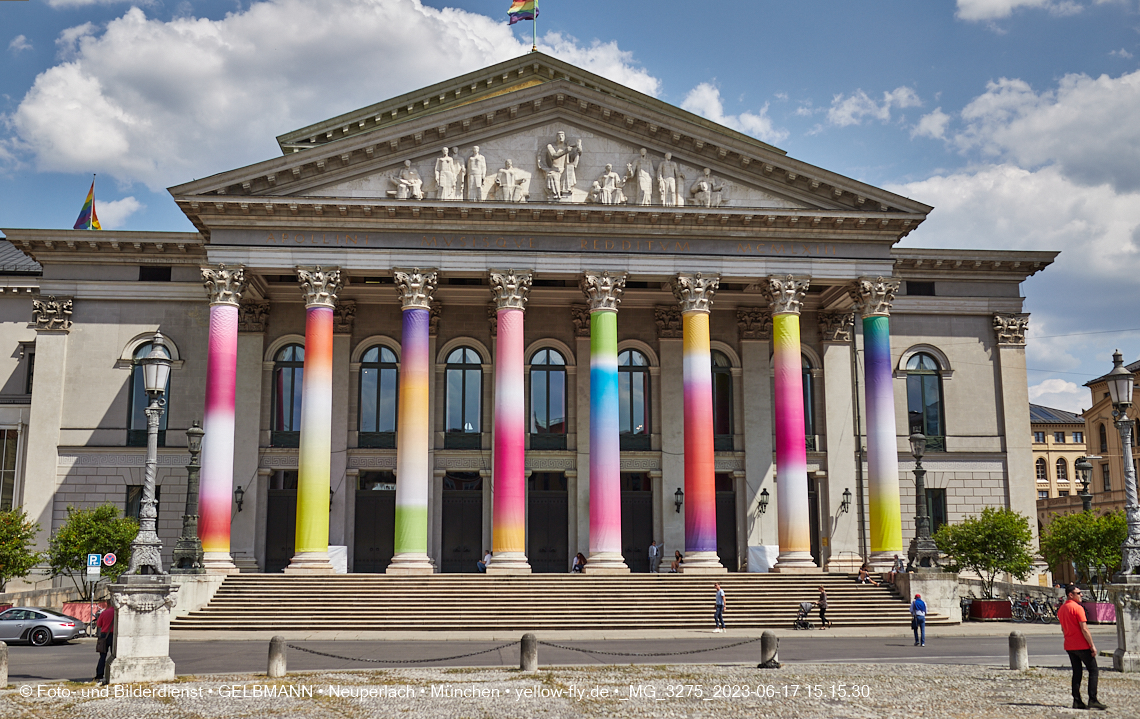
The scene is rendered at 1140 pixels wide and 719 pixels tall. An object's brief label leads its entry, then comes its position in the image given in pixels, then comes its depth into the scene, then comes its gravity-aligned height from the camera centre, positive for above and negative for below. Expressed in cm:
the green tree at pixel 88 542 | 3506 -78
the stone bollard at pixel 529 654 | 1933 -259
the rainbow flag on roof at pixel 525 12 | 4366 +2142
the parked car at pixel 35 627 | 2853 -299
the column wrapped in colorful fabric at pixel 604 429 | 3547 +306
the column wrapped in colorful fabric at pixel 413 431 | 3497 +298
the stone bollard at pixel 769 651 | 1983 -263
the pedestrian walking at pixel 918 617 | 2564 -256
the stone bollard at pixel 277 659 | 1859 -256
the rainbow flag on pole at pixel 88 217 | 4775 +1403
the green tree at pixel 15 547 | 3412 -94
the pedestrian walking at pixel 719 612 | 2975 -279
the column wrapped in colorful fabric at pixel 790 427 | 3628 +315
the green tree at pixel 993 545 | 3675 -112
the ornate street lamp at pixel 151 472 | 1928 +93
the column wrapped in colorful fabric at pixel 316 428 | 3475 +307
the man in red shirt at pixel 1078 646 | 1550 -202
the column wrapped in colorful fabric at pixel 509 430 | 3516 +300
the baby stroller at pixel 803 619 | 3033 -309
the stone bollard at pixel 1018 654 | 1964 -269
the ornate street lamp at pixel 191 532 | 3192 -43
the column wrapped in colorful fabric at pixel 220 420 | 3450 +334
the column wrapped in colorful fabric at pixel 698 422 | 3578 +330
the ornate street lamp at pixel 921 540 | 3372 -85
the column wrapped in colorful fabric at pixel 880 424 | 3656 +326
